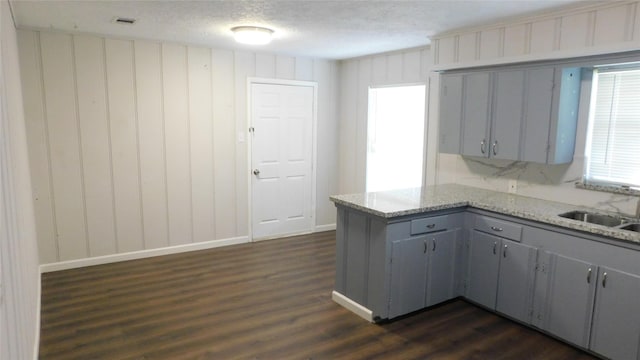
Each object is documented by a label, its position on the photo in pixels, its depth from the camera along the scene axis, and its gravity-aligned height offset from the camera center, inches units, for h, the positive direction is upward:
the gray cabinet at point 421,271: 131.6 -45.1
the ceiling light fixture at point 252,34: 153.2 +32.3
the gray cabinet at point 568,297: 114.0 -44.9
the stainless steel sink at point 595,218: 123.7 -25.4
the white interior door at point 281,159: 217.2 -17.3
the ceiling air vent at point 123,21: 145.1 +34.5
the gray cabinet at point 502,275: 127.6 -44.8
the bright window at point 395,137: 202.4 -4.9
